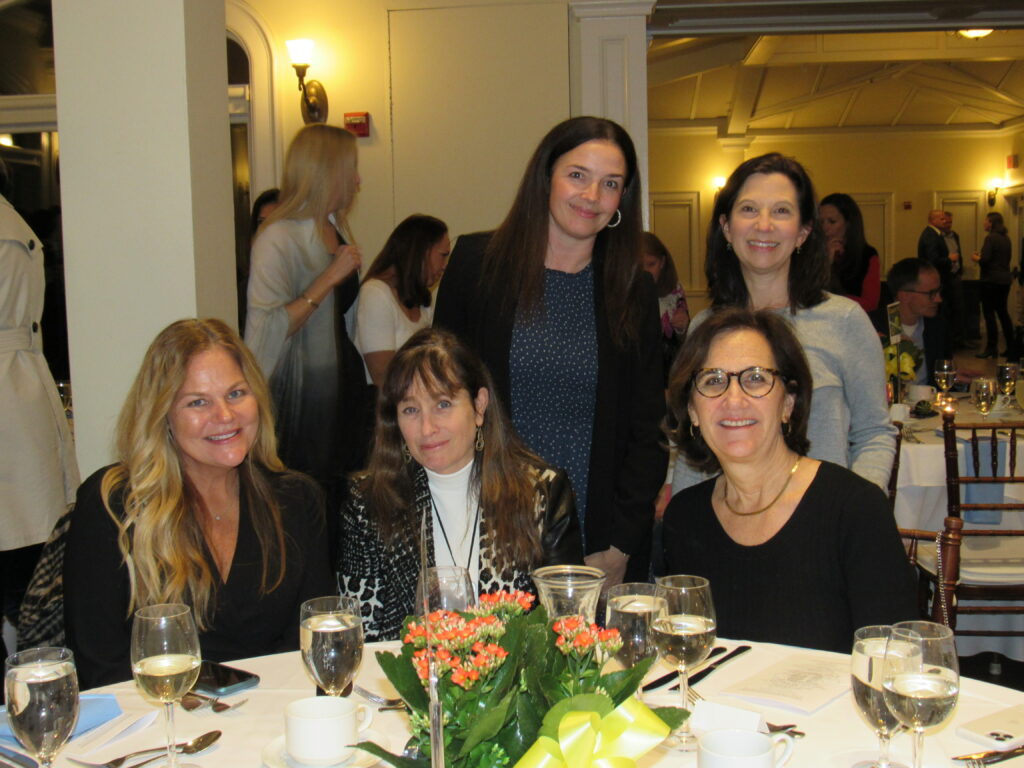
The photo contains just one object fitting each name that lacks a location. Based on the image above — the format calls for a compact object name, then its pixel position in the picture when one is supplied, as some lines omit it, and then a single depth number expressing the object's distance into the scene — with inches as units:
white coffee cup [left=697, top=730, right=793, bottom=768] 40.0
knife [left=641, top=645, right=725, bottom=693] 62.4
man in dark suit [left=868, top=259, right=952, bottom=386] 197.2
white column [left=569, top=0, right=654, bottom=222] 231.0
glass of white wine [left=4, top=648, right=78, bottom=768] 49.1
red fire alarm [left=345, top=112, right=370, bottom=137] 238.1
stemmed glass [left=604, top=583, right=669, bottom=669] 52.2
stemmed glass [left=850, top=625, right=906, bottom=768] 49.7
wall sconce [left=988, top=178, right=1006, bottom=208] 615.8
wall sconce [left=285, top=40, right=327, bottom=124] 236.1
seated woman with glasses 76.0
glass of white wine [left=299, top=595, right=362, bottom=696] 53.9
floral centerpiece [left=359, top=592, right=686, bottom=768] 38.1
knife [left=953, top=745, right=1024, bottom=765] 52.1
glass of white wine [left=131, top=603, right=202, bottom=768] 53.9
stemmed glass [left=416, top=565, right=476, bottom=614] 49.6
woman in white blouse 160.1
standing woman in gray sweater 96.0
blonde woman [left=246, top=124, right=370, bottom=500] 120.6
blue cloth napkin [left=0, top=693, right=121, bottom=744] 58.0
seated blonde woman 76.7
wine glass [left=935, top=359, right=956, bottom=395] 181.3
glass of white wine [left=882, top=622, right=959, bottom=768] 48.4
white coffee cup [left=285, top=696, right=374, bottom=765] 49.8
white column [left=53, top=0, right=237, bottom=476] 102.8
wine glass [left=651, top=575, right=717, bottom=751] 54.4
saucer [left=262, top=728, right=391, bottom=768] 51.6
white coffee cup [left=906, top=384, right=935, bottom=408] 188.4
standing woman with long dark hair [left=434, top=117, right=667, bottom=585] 99.0
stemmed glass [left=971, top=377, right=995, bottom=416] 166.2
